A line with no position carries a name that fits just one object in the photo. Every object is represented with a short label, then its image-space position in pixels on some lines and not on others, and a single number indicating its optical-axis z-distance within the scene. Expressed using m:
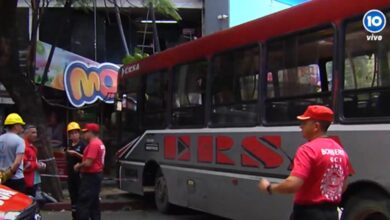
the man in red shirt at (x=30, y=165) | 8.89
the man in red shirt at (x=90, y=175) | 8.59
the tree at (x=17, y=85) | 12.13
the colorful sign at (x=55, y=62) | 18.12
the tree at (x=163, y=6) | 15.53
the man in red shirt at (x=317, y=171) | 4.37
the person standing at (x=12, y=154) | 8.11
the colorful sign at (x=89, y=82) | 17.97
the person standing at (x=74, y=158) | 9.62
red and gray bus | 6.28
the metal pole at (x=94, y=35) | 20.09
